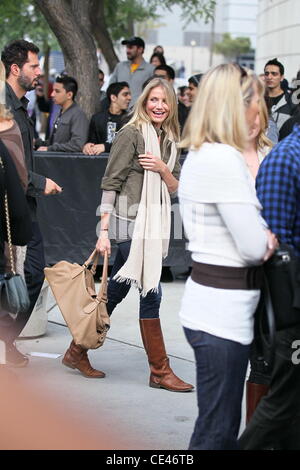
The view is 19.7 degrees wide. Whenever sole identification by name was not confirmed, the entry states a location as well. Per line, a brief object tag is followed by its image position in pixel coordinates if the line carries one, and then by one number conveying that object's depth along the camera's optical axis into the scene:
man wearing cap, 12.16
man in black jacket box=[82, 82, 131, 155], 9.17
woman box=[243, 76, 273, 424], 4.32
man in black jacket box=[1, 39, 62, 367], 5.61
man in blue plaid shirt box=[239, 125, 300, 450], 3.52
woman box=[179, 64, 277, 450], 3.15
